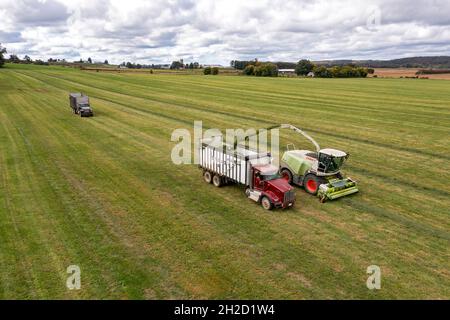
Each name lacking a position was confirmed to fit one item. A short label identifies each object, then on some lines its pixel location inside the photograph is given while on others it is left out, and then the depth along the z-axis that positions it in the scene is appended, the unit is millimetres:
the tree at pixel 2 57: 150050
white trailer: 15805
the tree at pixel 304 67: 147875
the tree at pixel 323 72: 132000
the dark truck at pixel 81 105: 38844
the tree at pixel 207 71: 154375
